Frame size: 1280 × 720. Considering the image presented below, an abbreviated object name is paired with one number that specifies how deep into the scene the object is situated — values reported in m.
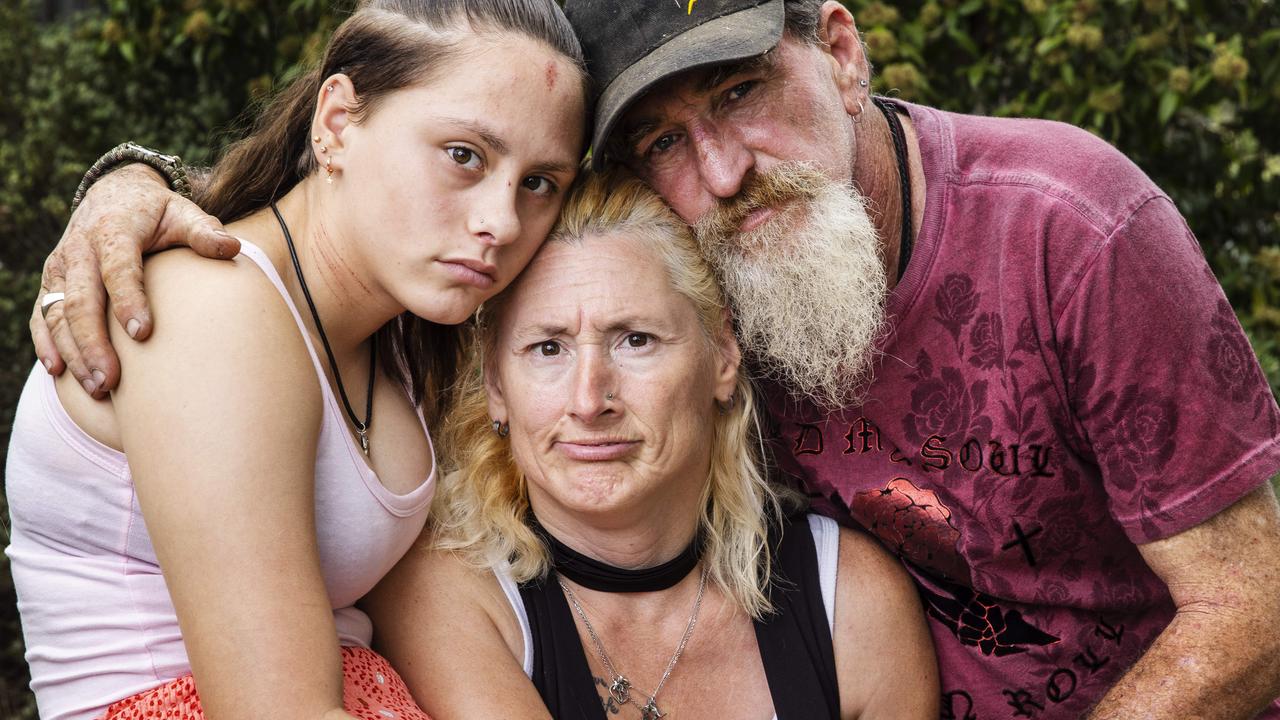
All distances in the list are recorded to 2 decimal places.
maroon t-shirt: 2.53
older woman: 2.62
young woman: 2.02
